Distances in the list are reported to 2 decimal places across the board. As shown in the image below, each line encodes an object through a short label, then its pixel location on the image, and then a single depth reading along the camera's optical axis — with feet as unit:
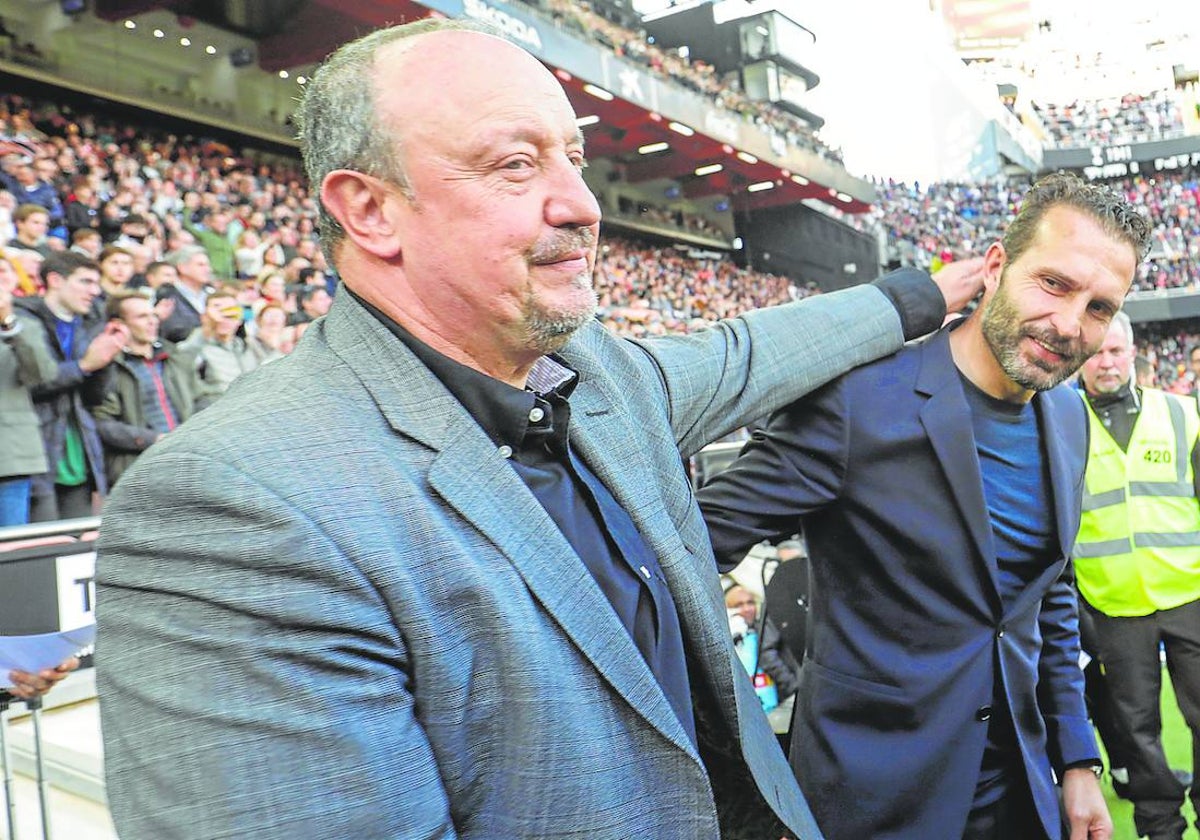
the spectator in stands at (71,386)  14.83
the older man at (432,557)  2.85
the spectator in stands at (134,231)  25.94
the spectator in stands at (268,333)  18.88
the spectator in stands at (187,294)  19.29
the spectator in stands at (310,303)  23.42
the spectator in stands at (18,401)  13.99
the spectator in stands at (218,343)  17.46
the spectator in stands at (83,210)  27.76
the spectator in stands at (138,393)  15.70
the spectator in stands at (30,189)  26.22
